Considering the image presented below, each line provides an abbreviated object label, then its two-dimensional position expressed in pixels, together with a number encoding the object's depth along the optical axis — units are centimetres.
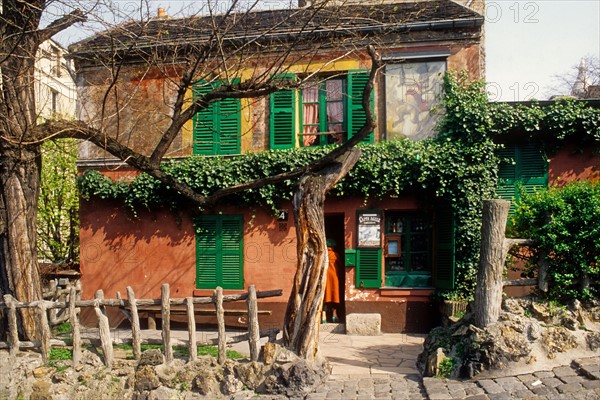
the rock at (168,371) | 880
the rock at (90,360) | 915
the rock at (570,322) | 884
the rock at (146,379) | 877
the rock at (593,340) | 870
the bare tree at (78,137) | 895
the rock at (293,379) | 848
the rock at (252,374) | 869
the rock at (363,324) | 1272
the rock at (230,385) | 862
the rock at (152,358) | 896
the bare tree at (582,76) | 2995
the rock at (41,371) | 906
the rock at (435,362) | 859
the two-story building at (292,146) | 1297
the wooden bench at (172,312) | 1218
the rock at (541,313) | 894
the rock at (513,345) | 835
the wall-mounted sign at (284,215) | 1342
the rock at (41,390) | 891
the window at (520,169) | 1291
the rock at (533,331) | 860
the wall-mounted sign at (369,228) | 1309
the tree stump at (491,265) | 873
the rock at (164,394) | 861
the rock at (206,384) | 863
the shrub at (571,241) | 884
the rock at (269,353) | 880
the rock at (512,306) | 894
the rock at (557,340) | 860
